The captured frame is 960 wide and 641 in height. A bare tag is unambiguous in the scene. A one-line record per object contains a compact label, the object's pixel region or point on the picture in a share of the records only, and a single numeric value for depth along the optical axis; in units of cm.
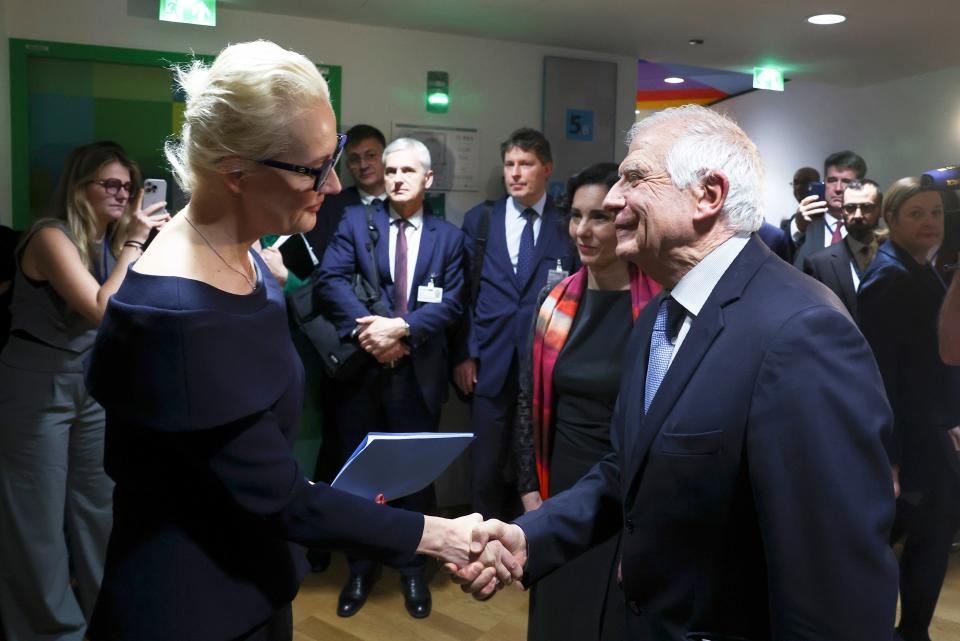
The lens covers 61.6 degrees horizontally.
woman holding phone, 273
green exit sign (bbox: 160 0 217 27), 377
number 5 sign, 498
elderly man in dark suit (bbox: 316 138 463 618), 362
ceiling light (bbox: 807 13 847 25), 427
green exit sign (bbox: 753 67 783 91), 561
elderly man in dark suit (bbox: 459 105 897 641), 109
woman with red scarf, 216
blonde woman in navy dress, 124
